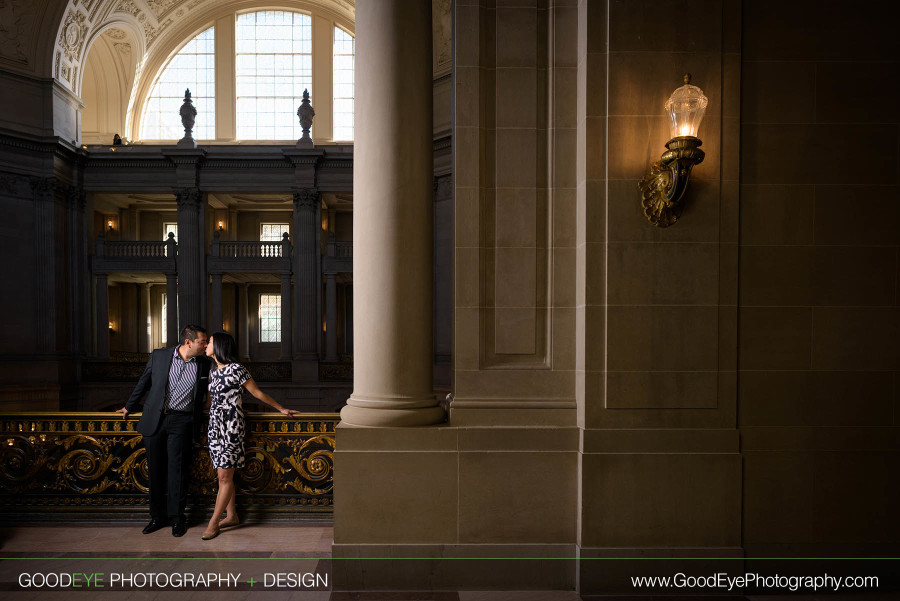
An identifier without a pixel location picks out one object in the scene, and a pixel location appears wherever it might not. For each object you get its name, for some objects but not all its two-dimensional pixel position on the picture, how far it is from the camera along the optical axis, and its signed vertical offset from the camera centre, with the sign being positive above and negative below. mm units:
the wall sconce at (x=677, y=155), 3818 +969
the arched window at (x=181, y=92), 27141 +10270
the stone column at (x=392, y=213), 4246 +601
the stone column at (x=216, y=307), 22828 -927
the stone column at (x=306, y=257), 23328 +1324
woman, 4941 -1283
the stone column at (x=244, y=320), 29516 -1924
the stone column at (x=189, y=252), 23016 +1530
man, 5012 -1289
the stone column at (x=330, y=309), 23750 -1042
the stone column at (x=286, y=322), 23453 -1639
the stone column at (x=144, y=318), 29172 -1792
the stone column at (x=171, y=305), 23859 -871
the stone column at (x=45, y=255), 20144 +1223
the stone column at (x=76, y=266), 21953 +868
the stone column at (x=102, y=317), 23078 -1386
